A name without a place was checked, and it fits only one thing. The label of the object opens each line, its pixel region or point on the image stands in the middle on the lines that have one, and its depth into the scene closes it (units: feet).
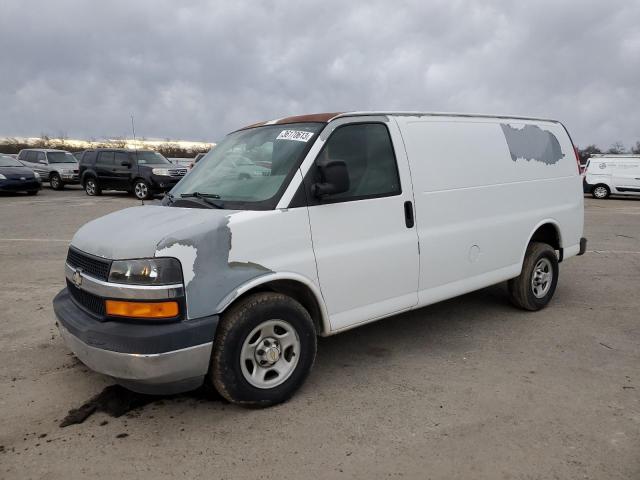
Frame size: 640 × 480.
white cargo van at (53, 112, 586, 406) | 9.71
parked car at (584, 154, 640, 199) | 64.13
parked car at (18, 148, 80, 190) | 74.84
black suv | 59.88
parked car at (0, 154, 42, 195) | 61.41
